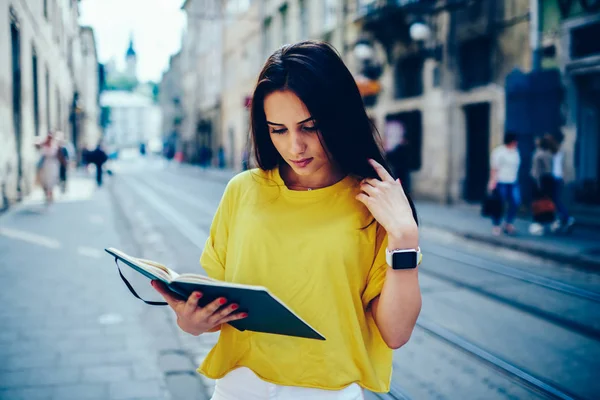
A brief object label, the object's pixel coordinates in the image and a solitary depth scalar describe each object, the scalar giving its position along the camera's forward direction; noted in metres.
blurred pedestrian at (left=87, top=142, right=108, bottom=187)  20.67
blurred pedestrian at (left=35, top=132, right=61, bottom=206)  12.90
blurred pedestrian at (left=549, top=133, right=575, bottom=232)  10.32
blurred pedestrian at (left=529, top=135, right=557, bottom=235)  10.02
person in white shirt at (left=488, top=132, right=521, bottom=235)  9.95
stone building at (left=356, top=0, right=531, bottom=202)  13.71
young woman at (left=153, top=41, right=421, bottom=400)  1.50
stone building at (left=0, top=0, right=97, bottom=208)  7.89
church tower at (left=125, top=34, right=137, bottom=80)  87.00
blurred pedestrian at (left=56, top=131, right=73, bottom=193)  14.19
